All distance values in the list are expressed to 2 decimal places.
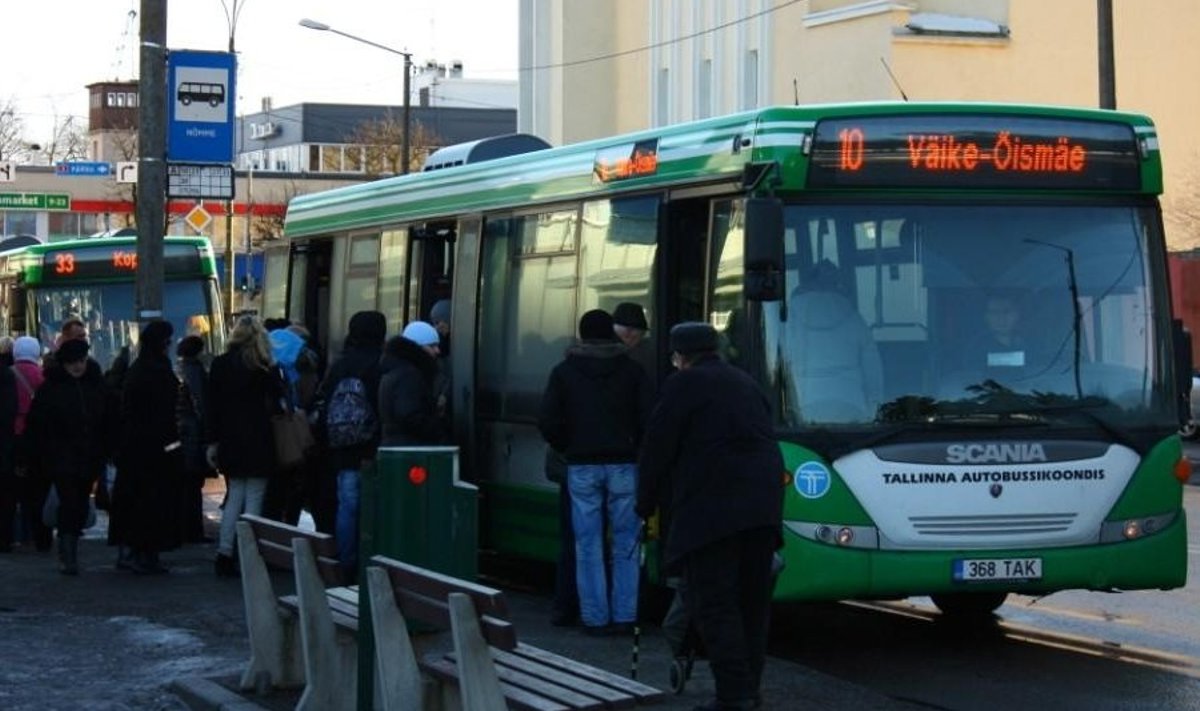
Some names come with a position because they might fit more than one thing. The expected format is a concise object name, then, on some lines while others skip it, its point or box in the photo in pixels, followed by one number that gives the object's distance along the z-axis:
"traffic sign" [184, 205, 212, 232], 29.45
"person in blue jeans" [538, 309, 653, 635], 12.05
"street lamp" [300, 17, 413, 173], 48.62
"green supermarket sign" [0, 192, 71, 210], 57.84
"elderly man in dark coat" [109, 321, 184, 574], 15.34
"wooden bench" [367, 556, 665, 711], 7.65
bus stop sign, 17.69
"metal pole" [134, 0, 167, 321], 17.48
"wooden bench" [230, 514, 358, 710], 9.64
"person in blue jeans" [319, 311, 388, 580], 13.98
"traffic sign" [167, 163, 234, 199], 17.77
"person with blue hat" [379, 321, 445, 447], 13.23
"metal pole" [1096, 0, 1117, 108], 30.33
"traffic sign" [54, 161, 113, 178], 60.09
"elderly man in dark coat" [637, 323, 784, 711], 9.06
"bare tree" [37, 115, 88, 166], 109.89
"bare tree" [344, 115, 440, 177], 75.75
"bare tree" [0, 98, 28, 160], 94.12
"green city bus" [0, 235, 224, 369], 24.75
